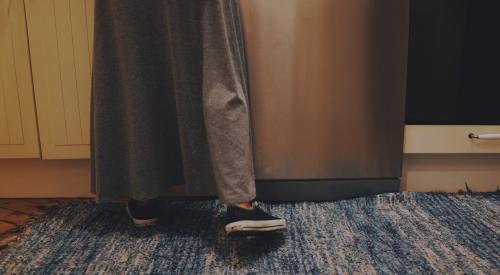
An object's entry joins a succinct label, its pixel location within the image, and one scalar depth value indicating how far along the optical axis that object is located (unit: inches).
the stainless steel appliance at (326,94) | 35.4
